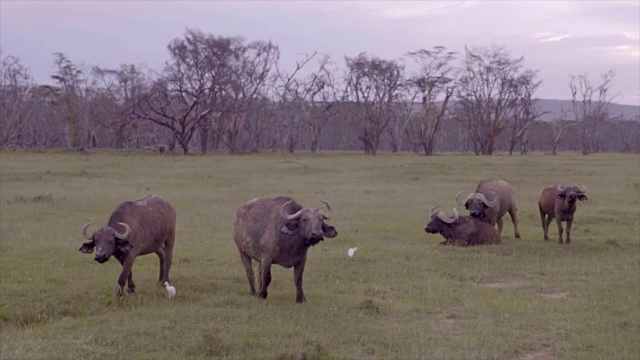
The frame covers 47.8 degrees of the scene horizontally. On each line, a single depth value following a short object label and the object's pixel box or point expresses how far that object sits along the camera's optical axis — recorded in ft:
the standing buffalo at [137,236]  31.04
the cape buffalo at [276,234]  30.73
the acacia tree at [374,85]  216.33
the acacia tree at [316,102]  230.68
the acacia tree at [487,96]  222.89
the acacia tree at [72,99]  209.05
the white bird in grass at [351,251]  44.29
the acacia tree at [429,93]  210.38
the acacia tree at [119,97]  199.21
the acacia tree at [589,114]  258.78
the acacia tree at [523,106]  226.17
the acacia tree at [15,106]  216.10
